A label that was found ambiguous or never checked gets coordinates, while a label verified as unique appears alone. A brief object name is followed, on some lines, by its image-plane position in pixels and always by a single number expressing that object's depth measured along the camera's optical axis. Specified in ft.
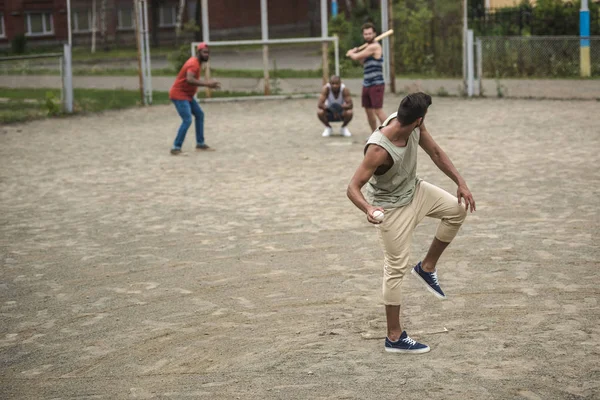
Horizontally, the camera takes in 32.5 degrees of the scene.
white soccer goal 77.46
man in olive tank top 20.62
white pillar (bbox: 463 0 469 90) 74.59
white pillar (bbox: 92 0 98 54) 100.84
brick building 80.53
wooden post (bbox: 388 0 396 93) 76.33
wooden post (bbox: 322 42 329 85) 77.56
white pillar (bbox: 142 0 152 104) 77.56
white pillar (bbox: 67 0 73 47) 91.17
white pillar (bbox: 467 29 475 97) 73.05
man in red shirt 50.31
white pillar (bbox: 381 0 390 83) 77.10
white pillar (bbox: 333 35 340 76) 76.64
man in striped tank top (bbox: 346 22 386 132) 51.55
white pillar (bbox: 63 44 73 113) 72.74
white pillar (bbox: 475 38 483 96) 72.69
